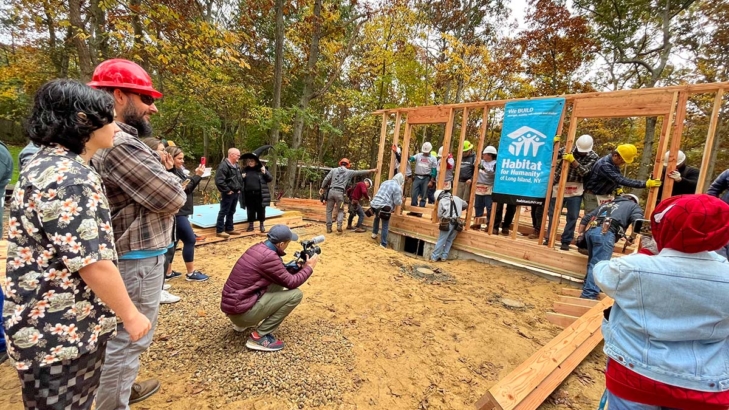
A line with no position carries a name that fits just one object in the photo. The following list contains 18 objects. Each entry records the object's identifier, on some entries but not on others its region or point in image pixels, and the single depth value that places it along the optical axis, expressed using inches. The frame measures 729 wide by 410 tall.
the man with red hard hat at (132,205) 63.4
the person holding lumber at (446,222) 247.8
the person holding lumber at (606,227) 156.1
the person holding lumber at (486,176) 260.7
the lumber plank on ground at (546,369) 85.8
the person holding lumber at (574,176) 198.2
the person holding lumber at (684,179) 190.9
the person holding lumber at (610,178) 177.5
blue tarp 257.1
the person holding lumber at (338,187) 293.5
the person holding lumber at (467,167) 288.5
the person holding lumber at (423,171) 337.7
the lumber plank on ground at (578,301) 155.9
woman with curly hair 42.2
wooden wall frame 160.6
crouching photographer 107.8
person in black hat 249.8
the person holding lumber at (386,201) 277.9
